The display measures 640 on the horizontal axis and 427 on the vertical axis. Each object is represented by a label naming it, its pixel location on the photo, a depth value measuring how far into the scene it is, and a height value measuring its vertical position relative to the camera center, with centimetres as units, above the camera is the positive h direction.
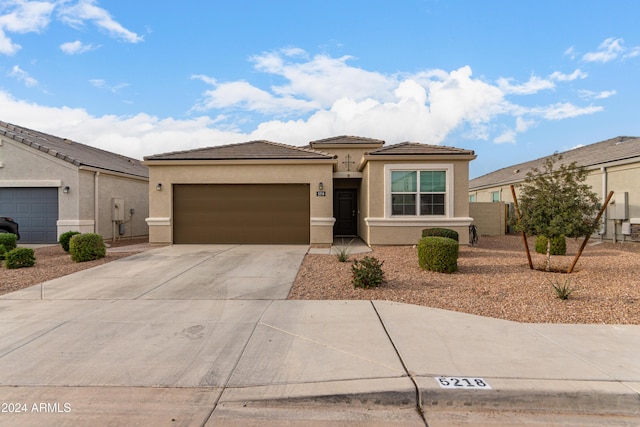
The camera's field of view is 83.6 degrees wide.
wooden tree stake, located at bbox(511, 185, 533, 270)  894 -53
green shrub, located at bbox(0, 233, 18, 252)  1055 -89
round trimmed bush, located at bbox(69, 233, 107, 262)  1013 -105
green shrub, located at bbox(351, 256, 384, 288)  710 -129
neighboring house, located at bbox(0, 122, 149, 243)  1462 +91
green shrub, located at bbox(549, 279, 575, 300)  620 -142
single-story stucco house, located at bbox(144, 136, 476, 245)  1303 +58
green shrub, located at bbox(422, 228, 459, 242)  1140 -70
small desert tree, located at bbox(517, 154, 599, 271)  809 +14
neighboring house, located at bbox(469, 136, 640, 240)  1433 +125
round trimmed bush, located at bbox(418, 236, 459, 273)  834 -103
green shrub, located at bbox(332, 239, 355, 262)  973 -132
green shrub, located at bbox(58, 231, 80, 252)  1180 -99
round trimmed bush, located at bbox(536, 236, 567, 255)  1141 -112
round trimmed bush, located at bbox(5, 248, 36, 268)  926 -123
